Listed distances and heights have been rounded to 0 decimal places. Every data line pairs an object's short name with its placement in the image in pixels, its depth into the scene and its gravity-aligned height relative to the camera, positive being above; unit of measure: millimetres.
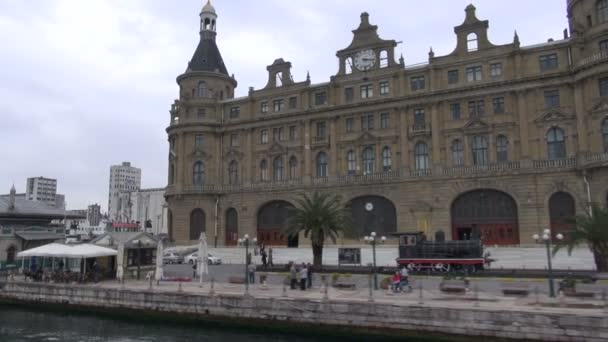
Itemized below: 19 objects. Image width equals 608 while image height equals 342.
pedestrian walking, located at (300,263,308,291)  29453 -2448
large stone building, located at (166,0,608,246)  45781 +10901
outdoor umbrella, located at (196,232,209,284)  32750 -1087
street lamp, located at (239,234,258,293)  27403 -1557
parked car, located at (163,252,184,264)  51531 -1936
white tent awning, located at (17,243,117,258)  33719 -651
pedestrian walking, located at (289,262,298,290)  30175 -2375
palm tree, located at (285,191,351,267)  39281 +1405
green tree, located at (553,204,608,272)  28156 -37
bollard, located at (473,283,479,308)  22556 -2964
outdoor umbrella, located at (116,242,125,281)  34406 -1315
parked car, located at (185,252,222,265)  50406 -1987
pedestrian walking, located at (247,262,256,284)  33666 -2358
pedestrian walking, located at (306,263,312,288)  30484 -2545
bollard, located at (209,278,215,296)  27734 -2928
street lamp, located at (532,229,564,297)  23766 -841
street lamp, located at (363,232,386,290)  29483 -1258
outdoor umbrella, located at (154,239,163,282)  34500 -1587
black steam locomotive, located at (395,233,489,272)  35031 -1316
